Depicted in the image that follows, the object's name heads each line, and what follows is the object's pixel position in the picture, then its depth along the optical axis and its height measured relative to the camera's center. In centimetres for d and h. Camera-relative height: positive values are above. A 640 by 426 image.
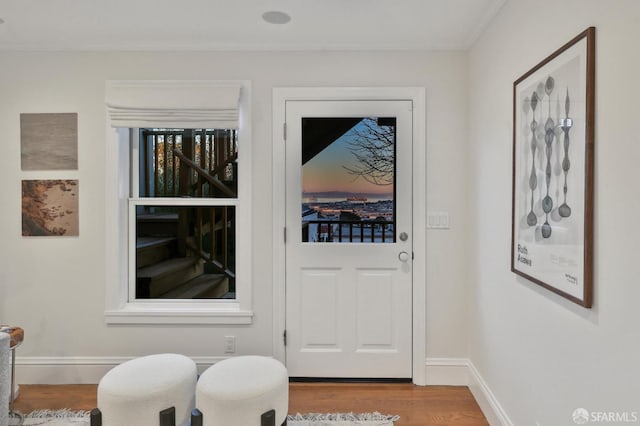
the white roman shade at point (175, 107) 260 +70
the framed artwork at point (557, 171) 131 +15
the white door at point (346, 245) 269 -28
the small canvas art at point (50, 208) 269 -2
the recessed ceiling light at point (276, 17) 222 +116
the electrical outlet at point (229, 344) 271 -100
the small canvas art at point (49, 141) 268 +47
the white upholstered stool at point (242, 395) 176 -91
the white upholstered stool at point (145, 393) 178 -92
